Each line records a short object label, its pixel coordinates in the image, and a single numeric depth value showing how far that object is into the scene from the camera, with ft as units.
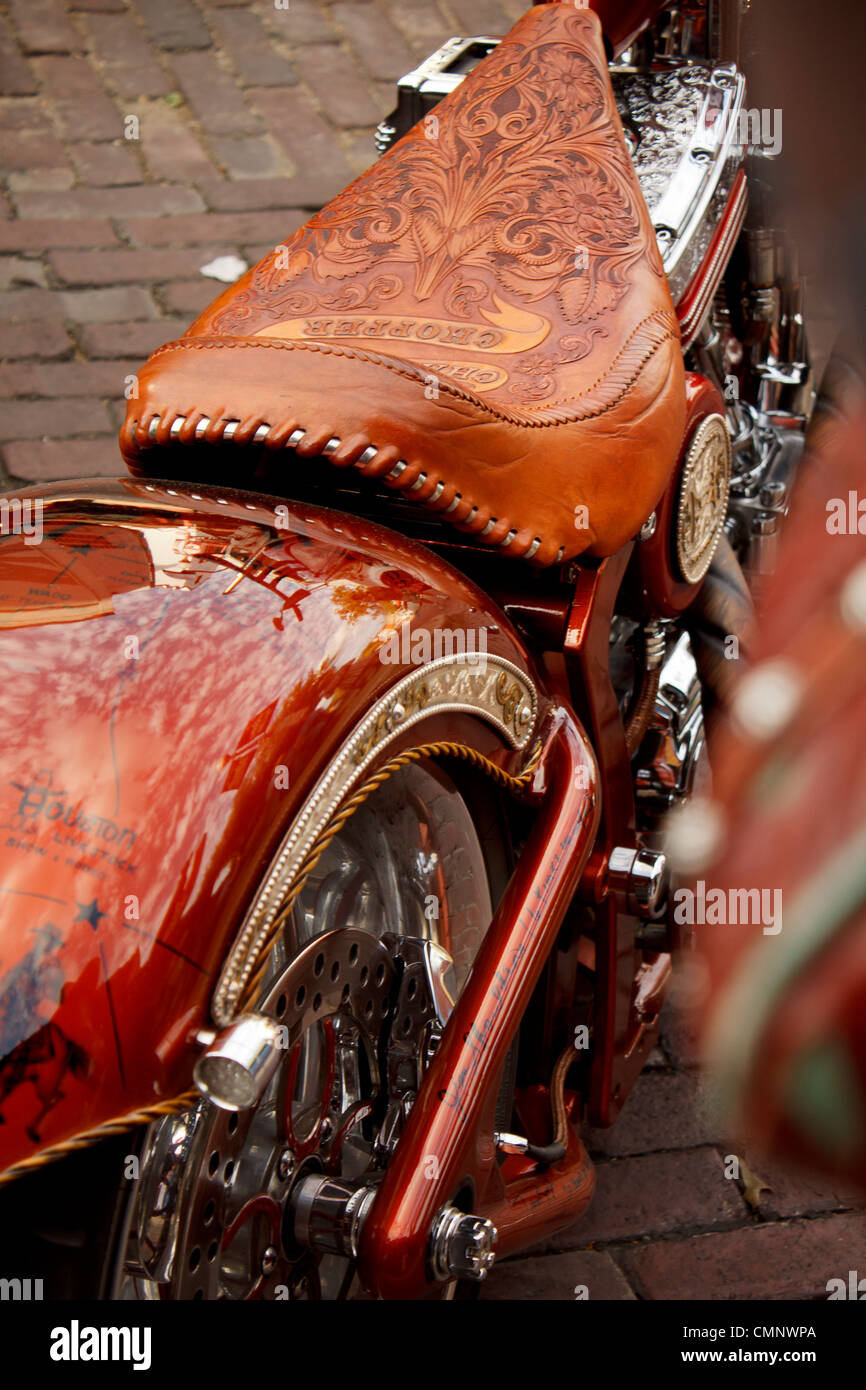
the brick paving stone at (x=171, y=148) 14.32
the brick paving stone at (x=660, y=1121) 6.95
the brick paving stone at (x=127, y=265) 12.87
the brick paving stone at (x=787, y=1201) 6.52
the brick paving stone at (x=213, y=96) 14.98
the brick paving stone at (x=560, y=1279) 6.13
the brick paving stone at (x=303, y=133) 14.51
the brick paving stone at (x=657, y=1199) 6.49
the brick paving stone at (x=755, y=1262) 6.11
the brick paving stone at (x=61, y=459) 10.82
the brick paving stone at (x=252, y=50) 15.69
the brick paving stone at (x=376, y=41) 16.05
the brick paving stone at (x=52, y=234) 13.19
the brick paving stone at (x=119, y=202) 13.58
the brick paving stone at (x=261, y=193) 13.93
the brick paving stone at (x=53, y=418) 11.24
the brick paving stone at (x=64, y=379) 11.68
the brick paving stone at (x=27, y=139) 14.16
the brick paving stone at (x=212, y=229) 13.41
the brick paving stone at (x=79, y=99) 14.64
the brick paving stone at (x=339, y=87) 15.29
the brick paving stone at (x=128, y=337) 12.08
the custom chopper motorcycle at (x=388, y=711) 3.21
